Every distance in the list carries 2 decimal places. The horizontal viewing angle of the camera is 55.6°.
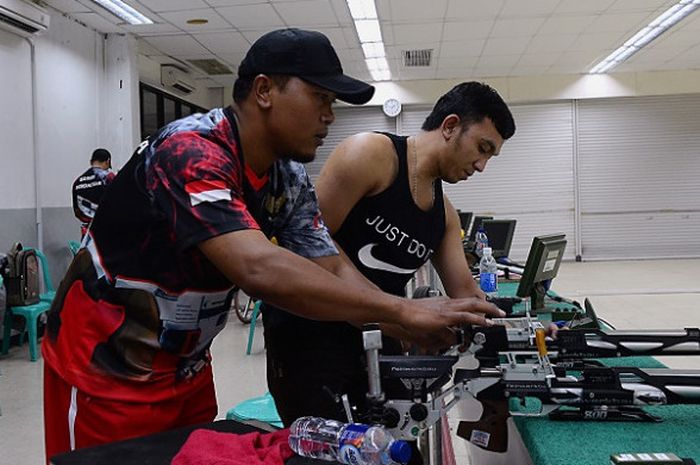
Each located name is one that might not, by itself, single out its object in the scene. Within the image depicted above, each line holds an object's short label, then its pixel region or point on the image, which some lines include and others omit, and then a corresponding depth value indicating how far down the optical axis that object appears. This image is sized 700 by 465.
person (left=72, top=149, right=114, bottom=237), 6.20
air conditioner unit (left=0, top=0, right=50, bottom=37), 5.55
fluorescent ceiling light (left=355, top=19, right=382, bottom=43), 7.47
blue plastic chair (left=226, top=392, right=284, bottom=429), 2.38
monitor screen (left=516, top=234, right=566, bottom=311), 3.00
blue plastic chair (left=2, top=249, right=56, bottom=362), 5.08
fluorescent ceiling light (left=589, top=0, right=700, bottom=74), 7.31
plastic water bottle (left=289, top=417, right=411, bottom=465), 0.86
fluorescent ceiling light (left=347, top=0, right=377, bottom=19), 6.71
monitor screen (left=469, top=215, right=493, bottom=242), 5.95
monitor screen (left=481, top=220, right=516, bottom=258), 5.27
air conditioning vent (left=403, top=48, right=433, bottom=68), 9.01
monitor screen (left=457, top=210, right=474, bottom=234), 6.34
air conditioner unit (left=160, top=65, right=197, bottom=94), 9.26
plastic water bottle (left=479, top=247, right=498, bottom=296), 3.40
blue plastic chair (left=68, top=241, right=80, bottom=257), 6.63
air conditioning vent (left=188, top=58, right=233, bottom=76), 9.30
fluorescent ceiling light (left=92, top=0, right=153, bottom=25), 6.55
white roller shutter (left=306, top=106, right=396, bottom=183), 11.48
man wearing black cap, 1.01
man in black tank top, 1.58
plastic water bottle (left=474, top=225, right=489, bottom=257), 4.72
